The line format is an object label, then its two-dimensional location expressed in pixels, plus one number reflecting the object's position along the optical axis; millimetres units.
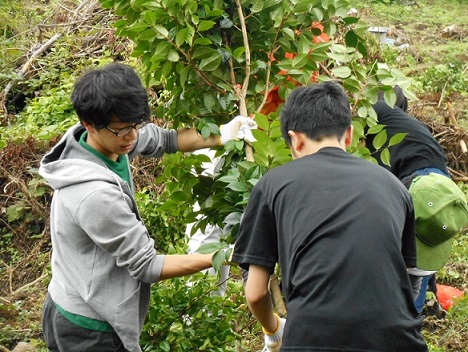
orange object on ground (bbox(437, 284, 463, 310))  4992
